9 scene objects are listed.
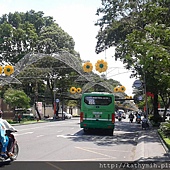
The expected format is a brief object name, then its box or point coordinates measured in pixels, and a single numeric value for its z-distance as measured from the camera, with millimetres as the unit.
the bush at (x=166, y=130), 13314
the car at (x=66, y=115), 47645
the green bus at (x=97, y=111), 15925
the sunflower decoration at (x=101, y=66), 24982
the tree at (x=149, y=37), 8485
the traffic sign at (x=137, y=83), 20167
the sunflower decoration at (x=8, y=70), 25250
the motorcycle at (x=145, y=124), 19482
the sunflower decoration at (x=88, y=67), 26276
